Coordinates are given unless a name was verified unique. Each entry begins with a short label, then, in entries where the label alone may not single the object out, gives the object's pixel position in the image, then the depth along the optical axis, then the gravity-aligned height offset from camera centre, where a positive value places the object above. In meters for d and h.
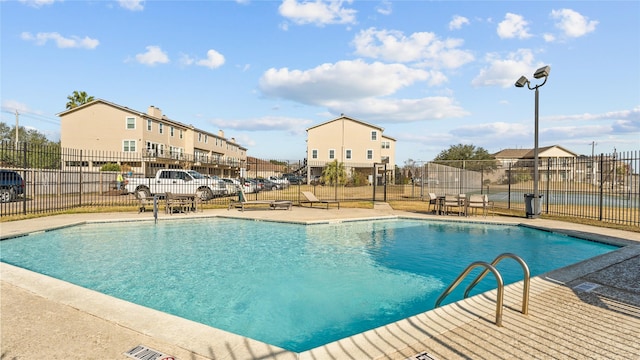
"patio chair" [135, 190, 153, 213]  14.71 -1.28
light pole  13.24 +1.15
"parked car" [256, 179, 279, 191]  32.26 -0.70
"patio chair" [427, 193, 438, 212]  15.77 -1.03
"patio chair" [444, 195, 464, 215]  14.86 -1.08
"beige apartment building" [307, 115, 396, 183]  46.41 +4.91
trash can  13.95 -1.20
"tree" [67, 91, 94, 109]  45.81 +10.49
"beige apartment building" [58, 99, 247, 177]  38.59 +5.08
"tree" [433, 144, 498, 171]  70.09 +5.25
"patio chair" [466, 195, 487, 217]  14.85 -1.03
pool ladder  3.78 -1.25
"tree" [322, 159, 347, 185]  36.62 +0.37
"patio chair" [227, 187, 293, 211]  16.20 -1.28
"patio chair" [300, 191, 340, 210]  17.26 -1.12
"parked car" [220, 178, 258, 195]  25.06 -0.60
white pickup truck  20.05 -0.43
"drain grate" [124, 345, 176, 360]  3.15 -1.68
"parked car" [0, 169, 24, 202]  17.77 -0.42
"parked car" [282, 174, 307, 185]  45.56 -0.38
